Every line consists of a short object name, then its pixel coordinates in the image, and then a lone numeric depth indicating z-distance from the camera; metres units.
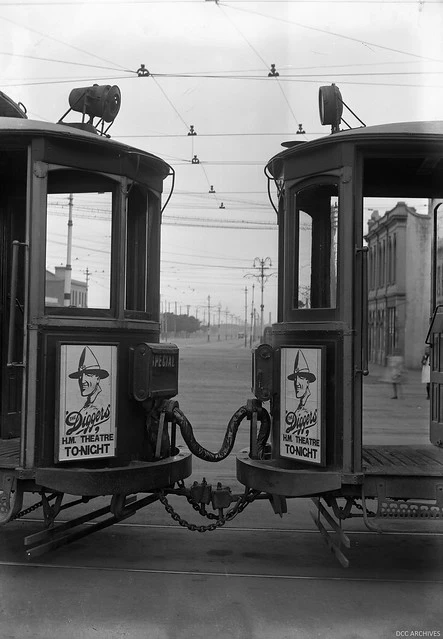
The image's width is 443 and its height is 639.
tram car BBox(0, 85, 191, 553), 5.28
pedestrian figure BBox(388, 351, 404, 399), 18.94
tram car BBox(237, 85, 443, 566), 5.23
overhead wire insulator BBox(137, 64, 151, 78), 13.12
